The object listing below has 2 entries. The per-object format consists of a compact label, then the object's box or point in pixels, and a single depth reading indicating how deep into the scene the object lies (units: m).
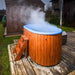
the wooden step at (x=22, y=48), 2.92
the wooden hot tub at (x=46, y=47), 2.33
